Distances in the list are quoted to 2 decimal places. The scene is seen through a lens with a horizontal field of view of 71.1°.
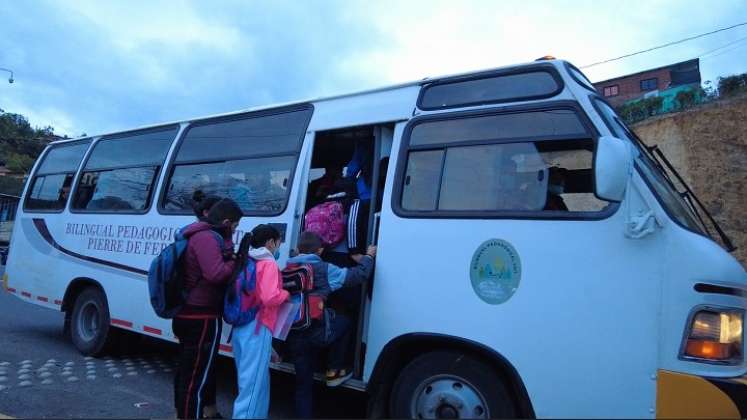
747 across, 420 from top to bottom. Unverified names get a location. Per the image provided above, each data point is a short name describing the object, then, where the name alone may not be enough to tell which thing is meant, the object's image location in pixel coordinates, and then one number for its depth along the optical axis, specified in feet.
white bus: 9.47
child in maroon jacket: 12.73
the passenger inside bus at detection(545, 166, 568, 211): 10.97
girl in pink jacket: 12.41
